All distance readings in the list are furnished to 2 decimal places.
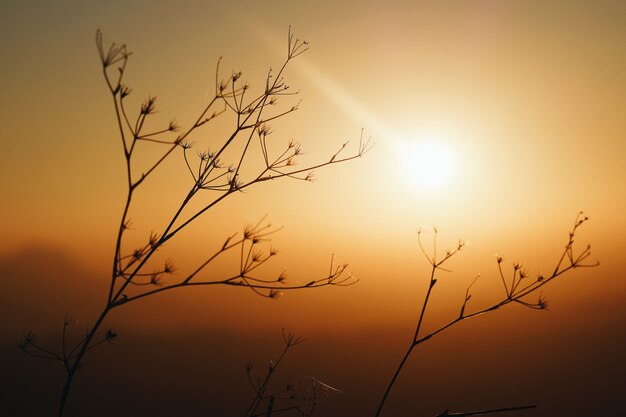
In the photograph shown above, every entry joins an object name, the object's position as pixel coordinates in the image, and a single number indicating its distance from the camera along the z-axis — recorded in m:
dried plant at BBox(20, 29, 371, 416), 2.01
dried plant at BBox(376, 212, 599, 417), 2.25
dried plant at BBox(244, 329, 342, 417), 2.88
